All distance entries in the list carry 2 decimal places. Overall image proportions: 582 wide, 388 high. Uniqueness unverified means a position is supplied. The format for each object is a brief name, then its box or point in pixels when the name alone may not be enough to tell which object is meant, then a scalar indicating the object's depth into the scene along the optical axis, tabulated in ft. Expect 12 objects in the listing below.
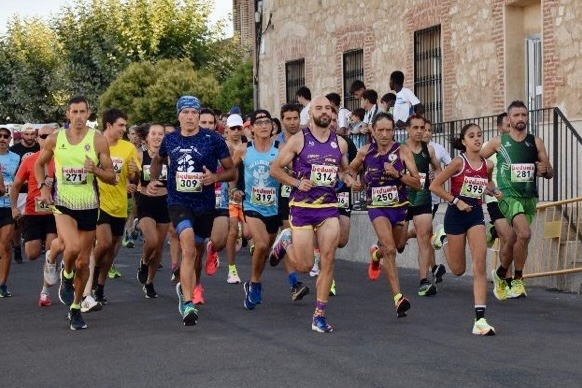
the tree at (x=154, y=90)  156.46
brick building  65.36
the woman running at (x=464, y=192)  41.47
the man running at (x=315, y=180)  39.22
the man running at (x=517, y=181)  48.03
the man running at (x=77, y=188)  40.32
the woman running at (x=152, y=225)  49.67
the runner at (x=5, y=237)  51.72
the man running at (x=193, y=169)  41.55
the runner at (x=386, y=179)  43.50
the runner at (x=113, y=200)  47.57
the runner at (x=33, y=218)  52.21
